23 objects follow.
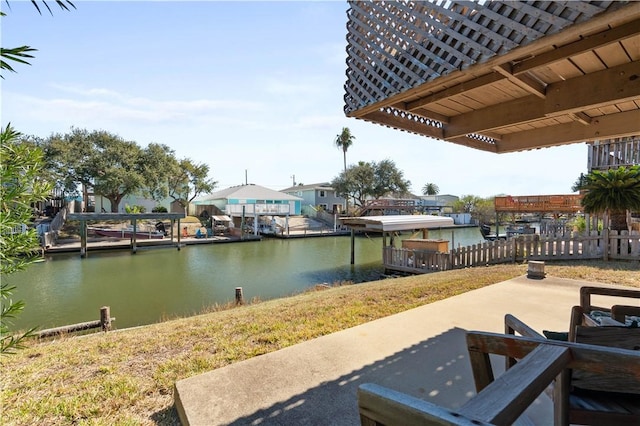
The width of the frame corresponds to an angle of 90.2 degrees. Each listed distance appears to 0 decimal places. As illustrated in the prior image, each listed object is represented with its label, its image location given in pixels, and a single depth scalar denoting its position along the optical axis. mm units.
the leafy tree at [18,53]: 1371
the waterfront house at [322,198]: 45625
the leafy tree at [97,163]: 27812
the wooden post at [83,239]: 19031
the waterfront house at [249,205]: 30375
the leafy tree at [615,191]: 9094
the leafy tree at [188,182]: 34781
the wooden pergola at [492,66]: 1773
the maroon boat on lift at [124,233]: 25288
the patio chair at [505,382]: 667
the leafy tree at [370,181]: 41812
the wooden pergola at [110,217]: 19088
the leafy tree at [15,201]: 1758
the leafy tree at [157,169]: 30375
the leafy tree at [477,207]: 42500
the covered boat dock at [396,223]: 13367
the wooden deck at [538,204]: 21391
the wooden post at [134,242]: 21078
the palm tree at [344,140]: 51469
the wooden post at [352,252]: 16297
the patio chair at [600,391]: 1139
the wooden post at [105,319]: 6238
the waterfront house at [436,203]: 42069
